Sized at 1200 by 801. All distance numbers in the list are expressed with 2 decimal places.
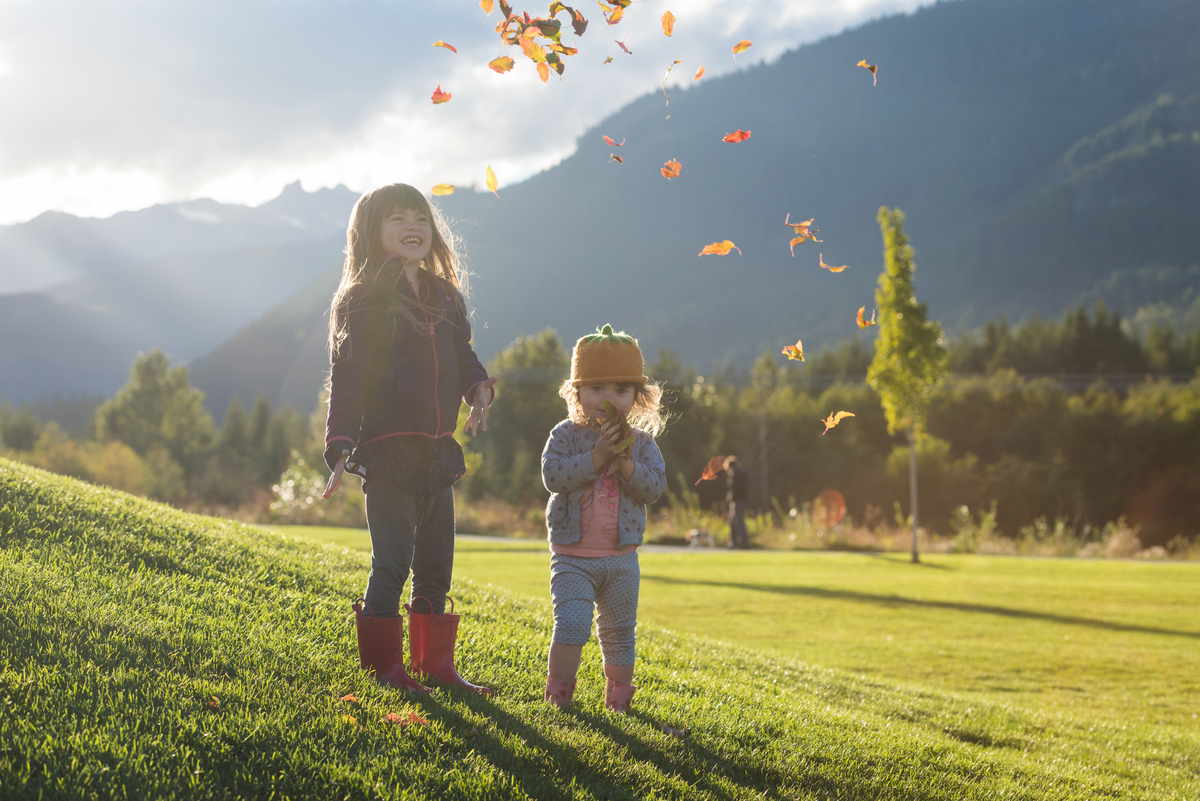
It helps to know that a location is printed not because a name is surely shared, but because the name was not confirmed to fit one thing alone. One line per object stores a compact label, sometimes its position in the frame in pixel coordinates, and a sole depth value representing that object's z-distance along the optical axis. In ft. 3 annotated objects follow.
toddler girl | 10.71
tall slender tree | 57.21
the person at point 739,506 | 67.37
